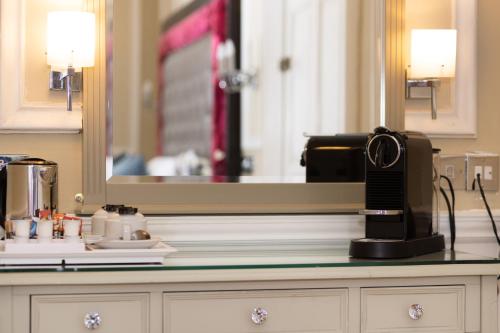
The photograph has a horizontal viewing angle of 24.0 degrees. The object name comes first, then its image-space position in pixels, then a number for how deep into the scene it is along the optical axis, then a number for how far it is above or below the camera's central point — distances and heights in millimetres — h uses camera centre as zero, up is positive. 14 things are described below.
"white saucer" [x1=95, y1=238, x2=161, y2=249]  2777 -216
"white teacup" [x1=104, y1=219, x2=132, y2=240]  2830 -187
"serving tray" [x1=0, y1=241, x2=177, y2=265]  2655 -239
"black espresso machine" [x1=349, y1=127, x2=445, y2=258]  3120 -101
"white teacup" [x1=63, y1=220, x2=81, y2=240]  2777 -182
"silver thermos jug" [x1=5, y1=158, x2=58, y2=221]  3026 -95
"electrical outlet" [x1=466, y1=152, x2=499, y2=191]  3785 -50
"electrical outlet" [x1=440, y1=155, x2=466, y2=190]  3771 -50
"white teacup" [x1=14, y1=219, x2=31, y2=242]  2766 -182
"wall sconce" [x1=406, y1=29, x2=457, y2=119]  3680 +305
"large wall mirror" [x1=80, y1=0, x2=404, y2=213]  3458 +165
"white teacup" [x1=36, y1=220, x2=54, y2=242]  2749 -182
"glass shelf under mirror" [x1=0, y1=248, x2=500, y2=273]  2680 -264
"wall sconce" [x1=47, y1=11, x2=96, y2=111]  3262 +295
